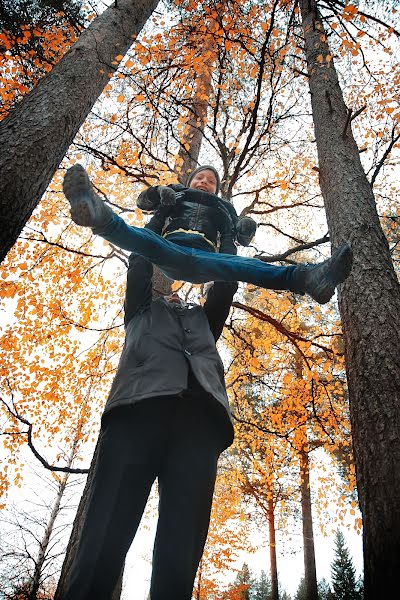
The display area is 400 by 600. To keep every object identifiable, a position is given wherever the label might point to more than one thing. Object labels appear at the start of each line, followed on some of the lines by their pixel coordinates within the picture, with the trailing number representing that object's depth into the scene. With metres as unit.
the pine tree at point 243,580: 13.46
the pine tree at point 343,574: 15.70
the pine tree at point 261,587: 24.24
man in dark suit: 1.26
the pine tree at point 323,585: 26.38
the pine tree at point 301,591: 17.61
